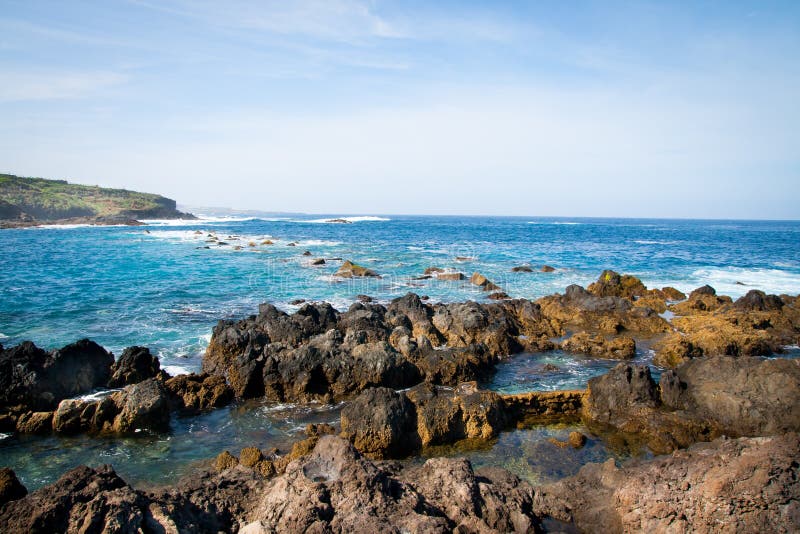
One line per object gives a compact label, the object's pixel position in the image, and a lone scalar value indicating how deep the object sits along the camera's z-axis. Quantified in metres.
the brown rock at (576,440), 10.39
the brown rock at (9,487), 6.21
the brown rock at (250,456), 9.07
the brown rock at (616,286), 28.02
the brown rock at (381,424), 9.91
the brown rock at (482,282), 30.77
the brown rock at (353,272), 36.09
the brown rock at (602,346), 17.41
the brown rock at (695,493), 5.86
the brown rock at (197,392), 12.47
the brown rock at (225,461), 9.02
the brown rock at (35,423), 11.09
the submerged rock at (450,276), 34.86
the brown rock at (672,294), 28.27
